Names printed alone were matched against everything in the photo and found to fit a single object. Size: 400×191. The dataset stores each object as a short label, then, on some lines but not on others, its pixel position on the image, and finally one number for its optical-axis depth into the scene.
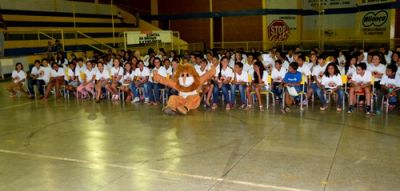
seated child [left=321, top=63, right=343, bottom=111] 9.57
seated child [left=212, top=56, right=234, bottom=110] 10.41
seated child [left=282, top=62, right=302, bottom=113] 9.70
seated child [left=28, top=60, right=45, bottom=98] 12.87
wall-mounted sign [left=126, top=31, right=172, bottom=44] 16.80
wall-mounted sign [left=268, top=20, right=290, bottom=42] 25.83
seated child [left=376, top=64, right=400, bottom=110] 9.07
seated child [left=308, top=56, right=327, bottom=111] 9.75
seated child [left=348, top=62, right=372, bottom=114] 9.24
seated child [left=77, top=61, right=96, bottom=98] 12.07
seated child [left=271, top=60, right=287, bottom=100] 10.36
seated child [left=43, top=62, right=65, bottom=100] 12.58
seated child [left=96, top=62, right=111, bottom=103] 11.80
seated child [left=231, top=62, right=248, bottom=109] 10.19
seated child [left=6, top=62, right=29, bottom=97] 12.86
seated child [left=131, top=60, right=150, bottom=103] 11.33
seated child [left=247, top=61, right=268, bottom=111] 9.98
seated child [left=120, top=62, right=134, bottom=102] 11.61
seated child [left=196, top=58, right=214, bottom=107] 10.43
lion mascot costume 9.51
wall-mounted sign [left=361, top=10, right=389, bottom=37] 19.41
